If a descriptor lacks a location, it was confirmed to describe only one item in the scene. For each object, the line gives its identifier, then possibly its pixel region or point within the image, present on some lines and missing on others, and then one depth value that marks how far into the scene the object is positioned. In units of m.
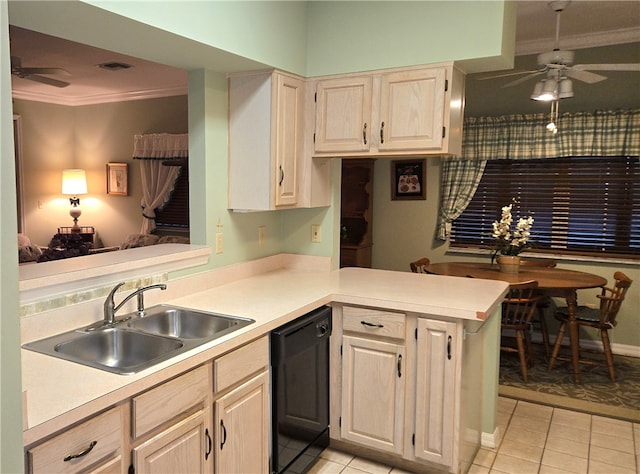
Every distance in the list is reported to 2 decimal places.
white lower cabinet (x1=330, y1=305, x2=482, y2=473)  2.46
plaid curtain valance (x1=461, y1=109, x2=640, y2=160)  4.50
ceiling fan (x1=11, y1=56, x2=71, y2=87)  4.48
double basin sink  1.84
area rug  3.56
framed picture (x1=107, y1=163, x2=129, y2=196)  7.08
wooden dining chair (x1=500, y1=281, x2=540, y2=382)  3.81
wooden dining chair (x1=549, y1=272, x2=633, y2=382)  3.98
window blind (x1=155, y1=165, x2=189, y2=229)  6.76
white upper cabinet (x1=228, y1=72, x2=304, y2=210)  2.80
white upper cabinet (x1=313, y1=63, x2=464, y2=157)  2.69
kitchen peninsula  1.59
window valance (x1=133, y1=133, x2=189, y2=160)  6.56
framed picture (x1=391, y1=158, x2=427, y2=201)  5.57
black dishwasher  2.30
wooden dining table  3.96
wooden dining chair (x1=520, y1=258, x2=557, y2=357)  4.50
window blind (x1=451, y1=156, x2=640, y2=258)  4.64
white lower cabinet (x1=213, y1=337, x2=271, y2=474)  1.96
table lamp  7.01
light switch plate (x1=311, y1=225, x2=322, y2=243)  3.35
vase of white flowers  4.30
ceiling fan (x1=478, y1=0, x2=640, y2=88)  3.41
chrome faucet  2.12
